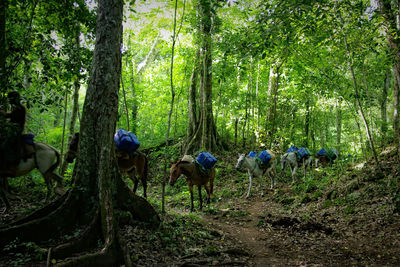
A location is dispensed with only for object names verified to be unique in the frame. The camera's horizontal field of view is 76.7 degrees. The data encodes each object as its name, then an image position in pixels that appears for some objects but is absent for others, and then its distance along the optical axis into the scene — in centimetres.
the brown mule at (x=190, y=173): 961
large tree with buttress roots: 392
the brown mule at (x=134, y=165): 806
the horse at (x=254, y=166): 1232
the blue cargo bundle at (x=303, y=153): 1508
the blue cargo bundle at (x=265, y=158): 1277
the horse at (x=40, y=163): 427
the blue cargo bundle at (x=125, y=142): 727
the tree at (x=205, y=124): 1584
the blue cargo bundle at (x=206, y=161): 980
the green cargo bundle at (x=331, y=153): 1845
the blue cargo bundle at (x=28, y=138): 437
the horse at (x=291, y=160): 1470
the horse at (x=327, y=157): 1847
